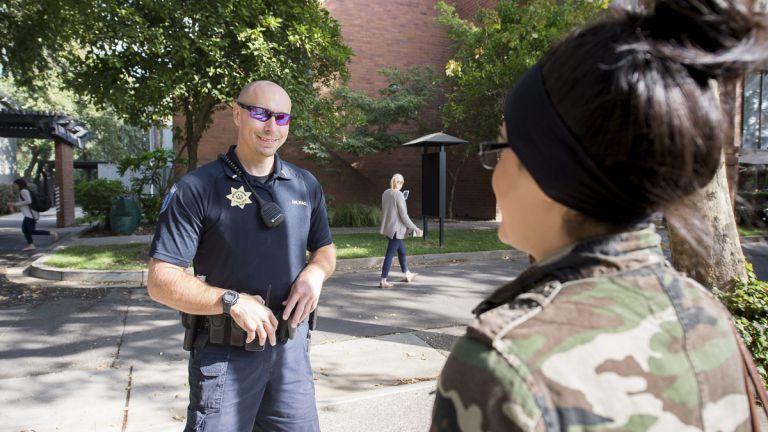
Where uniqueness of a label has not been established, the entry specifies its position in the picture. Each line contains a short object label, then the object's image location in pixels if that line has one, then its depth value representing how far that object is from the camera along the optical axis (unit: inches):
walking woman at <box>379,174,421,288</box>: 328.2
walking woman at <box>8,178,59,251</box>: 476.1
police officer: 79.4
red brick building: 784.3
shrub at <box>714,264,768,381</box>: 145.4
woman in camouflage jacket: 28.3
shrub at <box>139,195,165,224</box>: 617.1
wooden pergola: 669.3
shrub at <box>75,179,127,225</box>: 632.4
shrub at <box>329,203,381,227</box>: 663.1
